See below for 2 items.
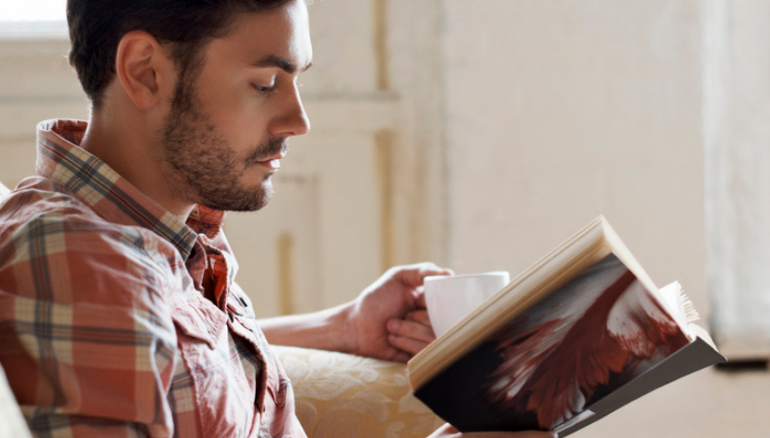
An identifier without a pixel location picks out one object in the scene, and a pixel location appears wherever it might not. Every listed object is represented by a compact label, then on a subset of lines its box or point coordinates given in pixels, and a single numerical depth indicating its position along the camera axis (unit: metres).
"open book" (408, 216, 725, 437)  1.29
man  1.25
